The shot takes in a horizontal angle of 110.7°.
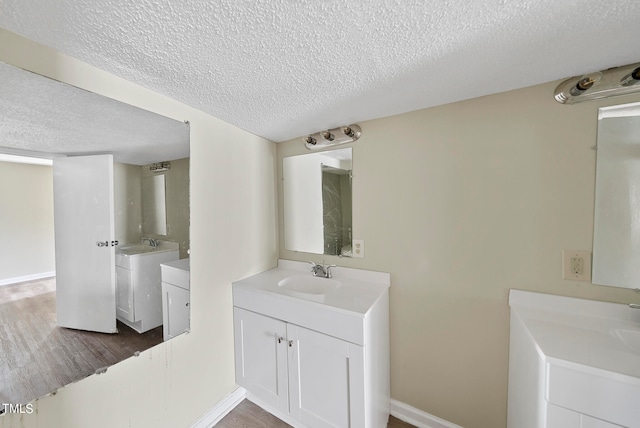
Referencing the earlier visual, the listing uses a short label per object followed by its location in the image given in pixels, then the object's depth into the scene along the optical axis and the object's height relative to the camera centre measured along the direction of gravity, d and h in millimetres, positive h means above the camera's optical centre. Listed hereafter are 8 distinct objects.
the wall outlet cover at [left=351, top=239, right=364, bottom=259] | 1625 -297
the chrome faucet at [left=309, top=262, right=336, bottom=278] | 1688 -486
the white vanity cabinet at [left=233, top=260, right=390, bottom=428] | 1142 -823
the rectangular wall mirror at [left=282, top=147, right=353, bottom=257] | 1691 +47
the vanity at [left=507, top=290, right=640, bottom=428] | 725 -556
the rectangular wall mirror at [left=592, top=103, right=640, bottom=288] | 982 +38
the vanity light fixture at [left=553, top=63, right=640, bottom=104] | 956 +553
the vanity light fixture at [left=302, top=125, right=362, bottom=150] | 1595 +537
